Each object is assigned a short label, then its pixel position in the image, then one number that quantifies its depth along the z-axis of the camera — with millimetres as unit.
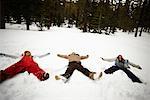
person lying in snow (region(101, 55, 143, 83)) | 5660
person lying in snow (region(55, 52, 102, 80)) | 5323
